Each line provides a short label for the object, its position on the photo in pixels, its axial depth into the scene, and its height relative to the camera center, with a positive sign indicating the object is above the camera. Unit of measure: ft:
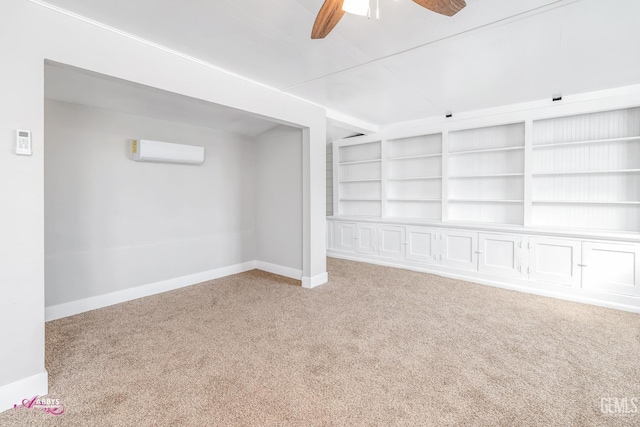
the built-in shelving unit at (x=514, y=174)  11.34 +1.63
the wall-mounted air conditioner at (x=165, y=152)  11.12 +2.22
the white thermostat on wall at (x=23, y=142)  5.61 +1.24
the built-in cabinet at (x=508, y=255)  10.52 -2.05
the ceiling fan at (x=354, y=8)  4.87 +3.42
